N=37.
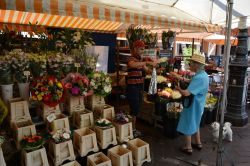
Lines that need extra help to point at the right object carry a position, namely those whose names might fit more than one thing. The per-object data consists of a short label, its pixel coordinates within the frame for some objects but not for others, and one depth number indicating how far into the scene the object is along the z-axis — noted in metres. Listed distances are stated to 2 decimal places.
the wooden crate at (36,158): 2.57
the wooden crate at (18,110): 2.78
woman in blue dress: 3.55
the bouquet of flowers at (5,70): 2.69
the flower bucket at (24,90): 2.94
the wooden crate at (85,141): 2.98
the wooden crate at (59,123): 2.94
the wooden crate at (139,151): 3.25
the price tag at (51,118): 2.84
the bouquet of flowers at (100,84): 3.23
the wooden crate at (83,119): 3.19
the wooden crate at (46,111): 2.98
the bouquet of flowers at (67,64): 3.07
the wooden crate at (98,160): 2.89
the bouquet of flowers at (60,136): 2.79
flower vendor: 4.14
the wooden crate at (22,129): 2.70
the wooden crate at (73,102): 3.23
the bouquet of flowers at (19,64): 2.77
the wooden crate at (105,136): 3.14
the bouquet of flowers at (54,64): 2.99
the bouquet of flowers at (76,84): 3.01
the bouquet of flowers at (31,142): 2.58
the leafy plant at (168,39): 5.44
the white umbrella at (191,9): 3.87
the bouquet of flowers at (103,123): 3.17
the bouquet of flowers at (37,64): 2.89
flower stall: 2.74
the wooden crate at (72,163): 2.81
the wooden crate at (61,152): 2.77
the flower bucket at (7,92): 2.84
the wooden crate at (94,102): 3.48
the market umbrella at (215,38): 11.08
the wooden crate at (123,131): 3.31
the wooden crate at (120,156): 3.02
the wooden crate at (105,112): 3.42
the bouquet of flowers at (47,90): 2.75
